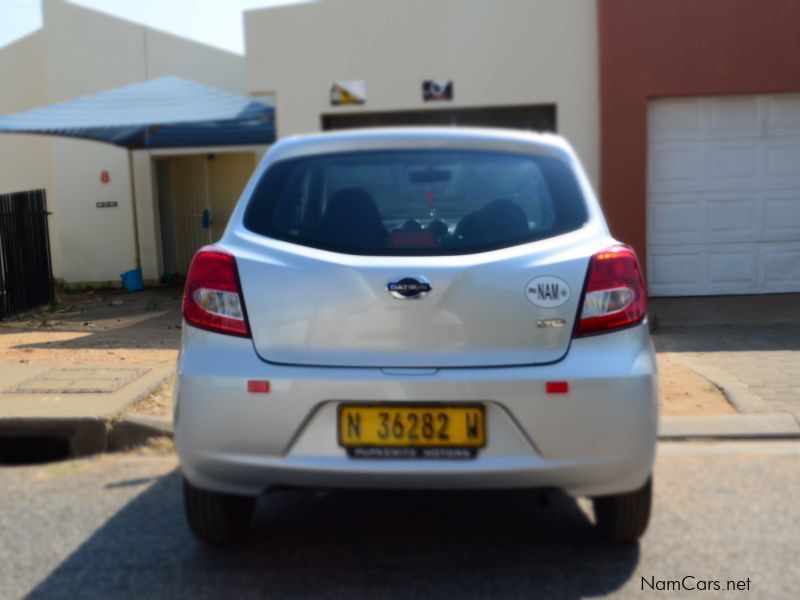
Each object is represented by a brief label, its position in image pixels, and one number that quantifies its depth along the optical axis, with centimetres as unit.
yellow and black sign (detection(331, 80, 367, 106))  1166
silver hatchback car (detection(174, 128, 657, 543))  326
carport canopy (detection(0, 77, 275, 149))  1164
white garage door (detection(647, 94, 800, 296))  1115
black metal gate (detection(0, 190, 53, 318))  1127
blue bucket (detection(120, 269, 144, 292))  1548
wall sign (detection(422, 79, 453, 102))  1151
